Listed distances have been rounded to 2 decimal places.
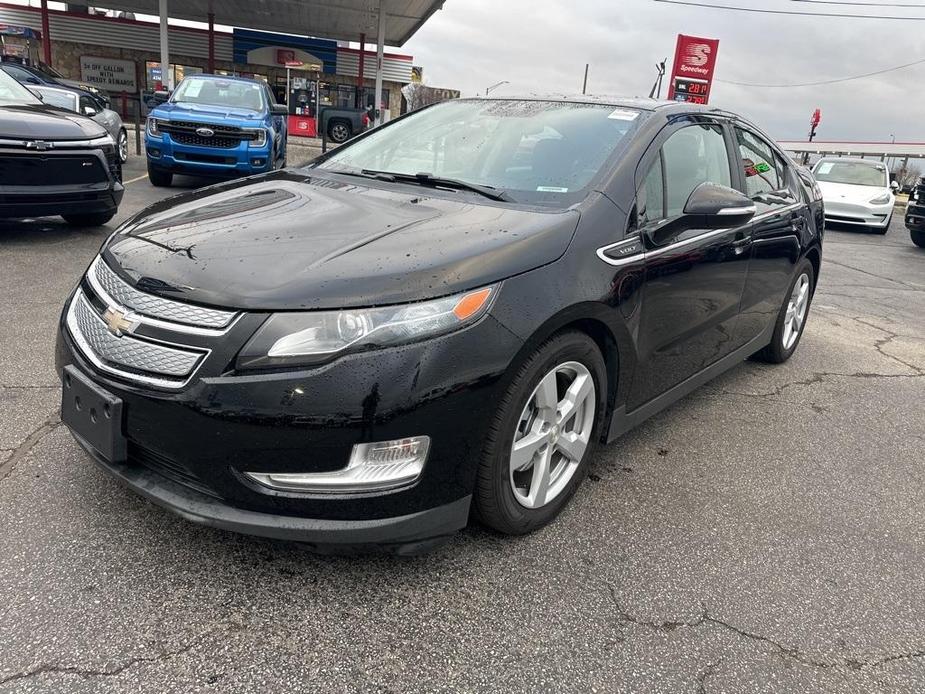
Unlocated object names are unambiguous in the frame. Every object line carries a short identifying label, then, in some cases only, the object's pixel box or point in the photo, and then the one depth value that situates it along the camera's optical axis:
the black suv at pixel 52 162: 5.73
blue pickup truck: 9.91
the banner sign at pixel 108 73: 28.66
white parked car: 14.39
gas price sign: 25.50
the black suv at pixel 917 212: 12.22
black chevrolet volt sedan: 1.92
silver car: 10.83
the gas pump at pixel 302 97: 27.59
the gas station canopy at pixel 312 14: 23.20
